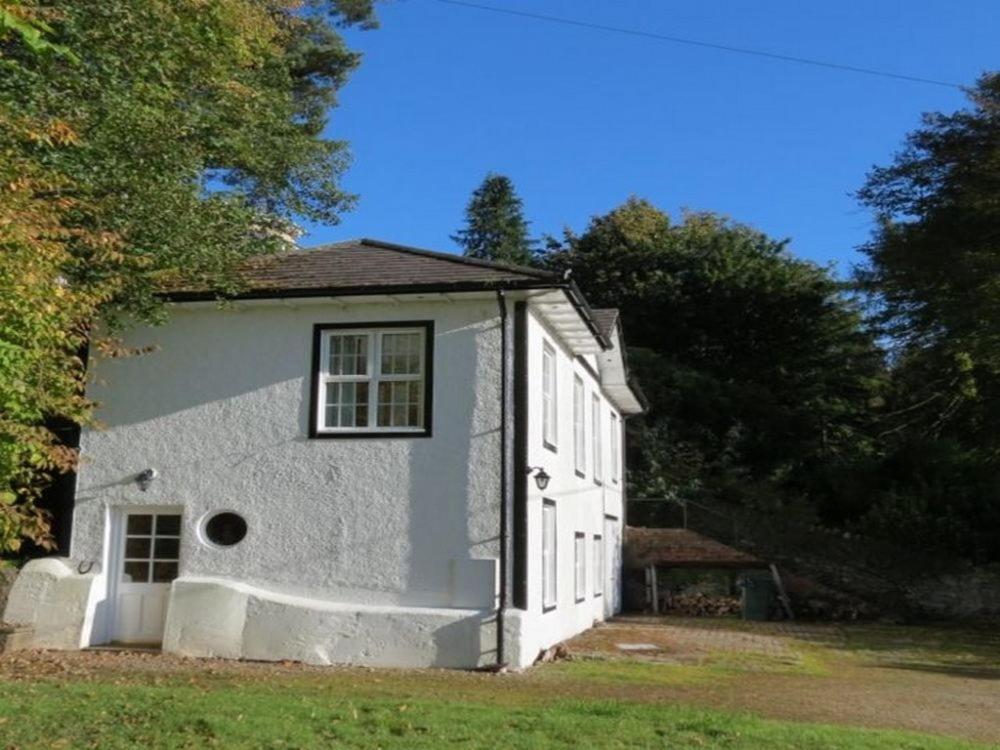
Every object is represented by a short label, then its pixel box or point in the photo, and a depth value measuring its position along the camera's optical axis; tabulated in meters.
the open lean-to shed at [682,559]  23.83
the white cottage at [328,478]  12.93
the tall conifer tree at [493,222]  47.03
